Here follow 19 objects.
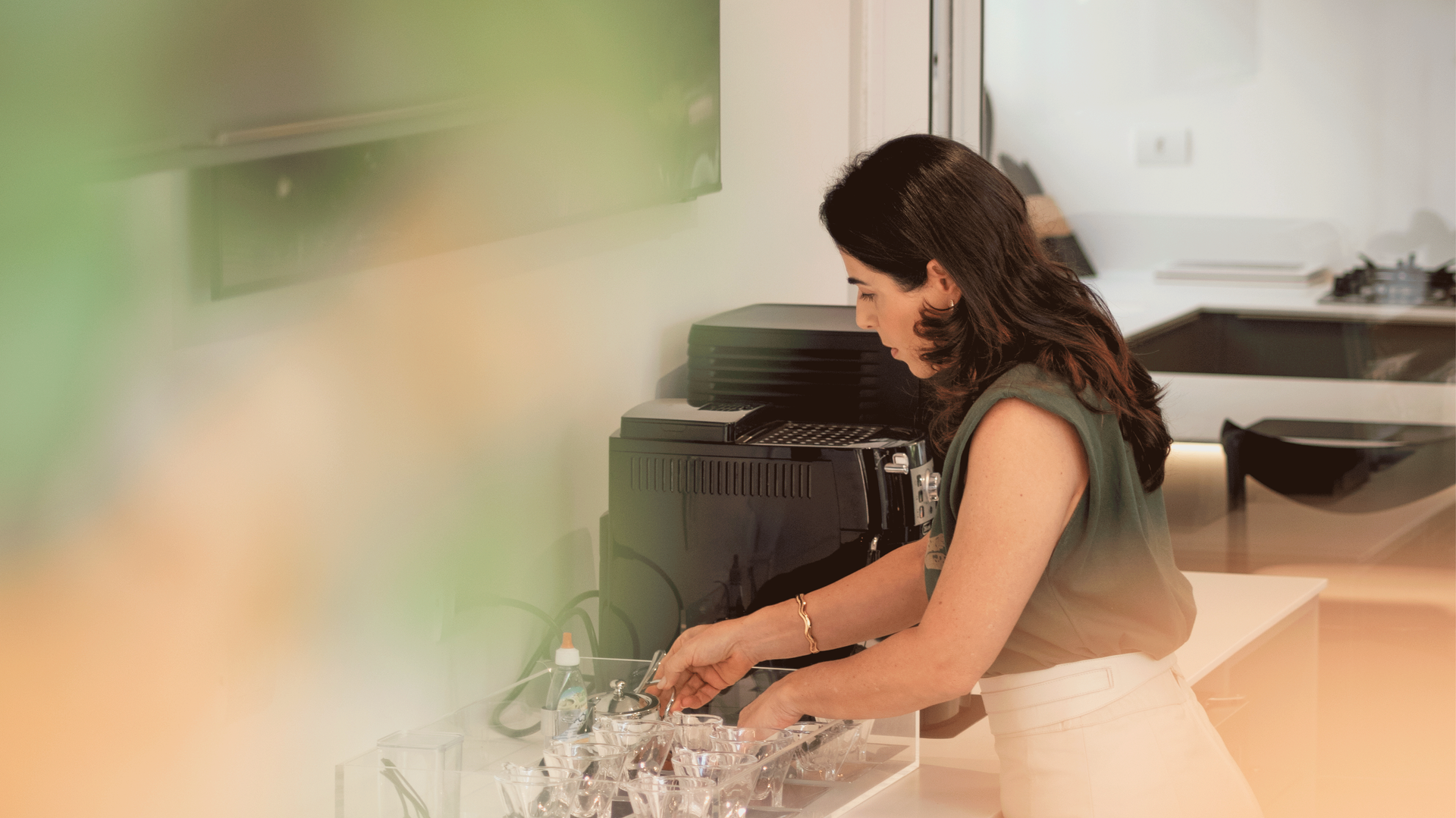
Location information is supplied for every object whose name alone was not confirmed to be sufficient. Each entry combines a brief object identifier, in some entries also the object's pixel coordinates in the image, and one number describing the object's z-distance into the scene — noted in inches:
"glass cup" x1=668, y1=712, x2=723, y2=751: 156.9
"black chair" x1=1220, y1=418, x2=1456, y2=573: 243.4
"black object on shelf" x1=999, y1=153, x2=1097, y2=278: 245.8
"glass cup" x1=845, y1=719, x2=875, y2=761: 161.1
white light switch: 241.6
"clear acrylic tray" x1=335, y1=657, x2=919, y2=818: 153.9
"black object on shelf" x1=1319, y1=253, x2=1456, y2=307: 238.2
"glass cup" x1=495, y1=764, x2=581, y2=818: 152.5
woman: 151.2
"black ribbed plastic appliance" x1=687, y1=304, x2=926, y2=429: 177.0
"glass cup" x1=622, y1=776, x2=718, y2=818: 152.8
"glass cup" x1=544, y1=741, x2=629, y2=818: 153.4
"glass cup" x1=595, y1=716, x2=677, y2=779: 155.6
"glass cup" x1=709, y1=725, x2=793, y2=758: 155.9
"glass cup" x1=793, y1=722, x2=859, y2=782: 159.0
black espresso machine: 165.0
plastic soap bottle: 160.0
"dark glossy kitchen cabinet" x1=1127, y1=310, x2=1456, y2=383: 240.3
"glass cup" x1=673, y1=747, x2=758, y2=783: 154.3
